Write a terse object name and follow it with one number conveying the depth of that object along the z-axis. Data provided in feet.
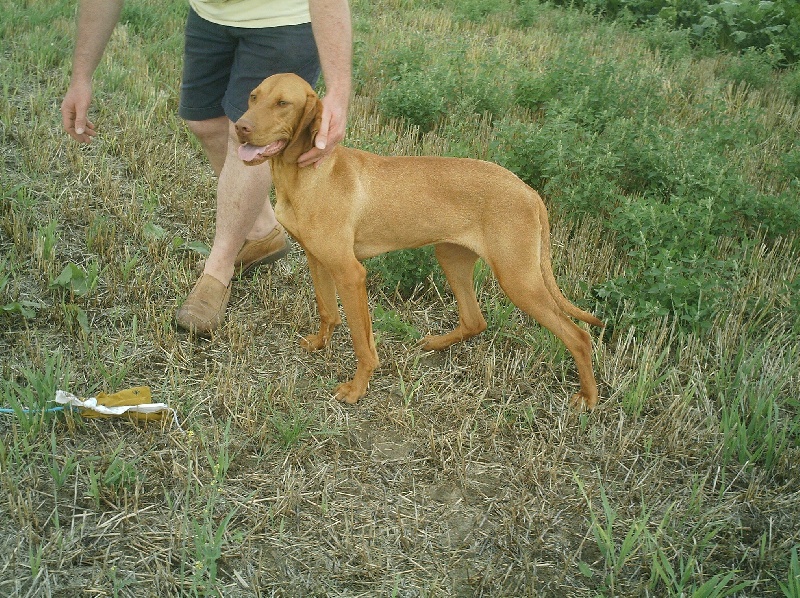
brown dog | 11.04
